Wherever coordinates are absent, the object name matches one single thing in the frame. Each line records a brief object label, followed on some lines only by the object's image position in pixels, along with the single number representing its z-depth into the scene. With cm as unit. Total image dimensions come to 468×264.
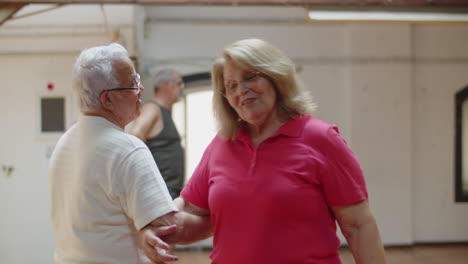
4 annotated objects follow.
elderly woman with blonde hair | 165
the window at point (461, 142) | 670
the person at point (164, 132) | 390
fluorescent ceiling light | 400
